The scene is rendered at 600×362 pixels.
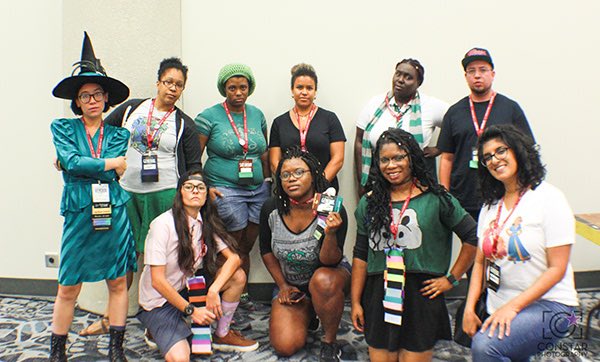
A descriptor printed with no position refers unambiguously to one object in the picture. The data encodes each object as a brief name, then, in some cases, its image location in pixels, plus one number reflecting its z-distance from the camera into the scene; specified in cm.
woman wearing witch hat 255
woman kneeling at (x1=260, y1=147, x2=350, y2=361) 286
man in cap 318
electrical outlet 404
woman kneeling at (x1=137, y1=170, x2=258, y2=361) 276
